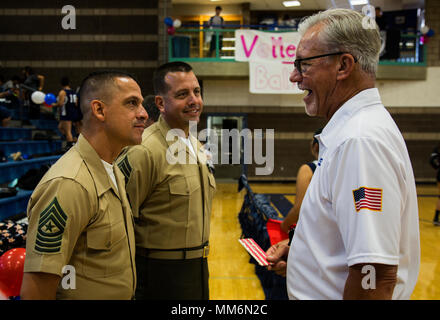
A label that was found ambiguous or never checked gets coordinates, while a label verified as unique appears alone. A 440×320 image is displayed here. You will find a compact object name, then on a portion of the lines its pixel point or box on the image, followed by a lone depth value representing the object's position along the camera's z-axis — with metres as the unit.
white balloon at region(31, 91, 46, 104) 8.65
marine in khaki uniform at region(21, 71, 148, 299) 1.40
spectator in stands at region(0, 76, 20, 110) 9.02
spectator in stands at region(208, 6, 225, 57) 11.86
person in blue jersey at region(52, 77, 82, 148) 8.91
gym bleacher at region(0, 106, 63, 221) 4.41
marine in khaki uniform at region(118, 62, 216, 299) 2.32
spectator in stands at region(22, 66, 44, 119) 10.44
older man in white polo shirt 1.05
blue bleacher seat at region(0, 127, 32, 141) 8.01
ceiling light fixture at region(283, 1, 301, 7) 13.34
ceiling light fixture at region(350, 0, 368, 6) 8.11
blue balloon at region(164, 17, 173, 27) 11.18
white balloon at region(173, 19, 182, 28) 11.32
